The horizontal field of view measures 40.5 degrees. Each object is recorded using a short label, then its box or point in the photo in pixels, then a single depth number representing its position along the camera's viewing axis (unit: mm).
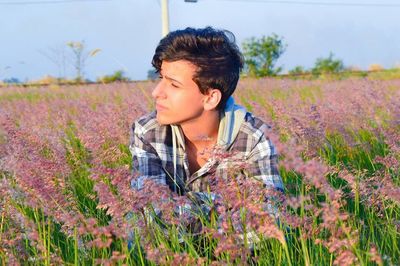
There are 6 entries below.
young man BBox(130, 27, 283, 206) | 2545
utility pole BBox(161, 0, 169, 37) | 23203
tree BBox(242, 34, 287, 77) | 24406
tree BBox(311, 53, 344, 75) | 26234
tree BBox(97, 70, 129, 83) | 27906
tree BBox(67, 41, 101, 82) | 22030
